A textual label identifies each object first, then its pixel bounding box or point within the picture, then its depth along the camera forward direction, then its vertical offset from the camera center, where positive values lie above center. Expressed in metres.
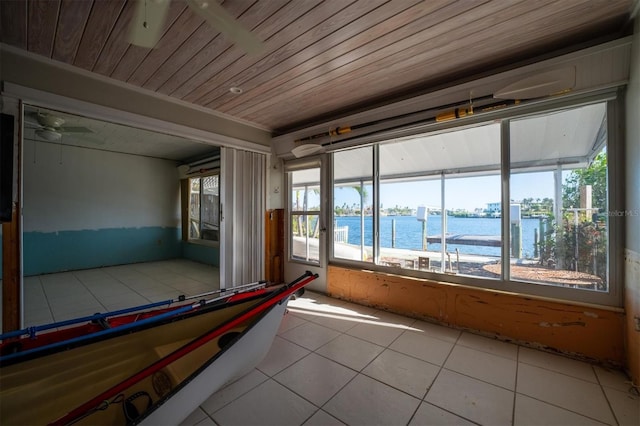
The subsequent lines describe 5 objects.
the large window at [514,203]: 2.05 +0.13
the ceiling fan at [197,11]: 1.21 +1.10
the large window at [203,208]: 5.91 +0.15
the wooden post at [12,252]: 1.87 -0.32
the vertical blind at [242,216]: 3.44 -0.03
